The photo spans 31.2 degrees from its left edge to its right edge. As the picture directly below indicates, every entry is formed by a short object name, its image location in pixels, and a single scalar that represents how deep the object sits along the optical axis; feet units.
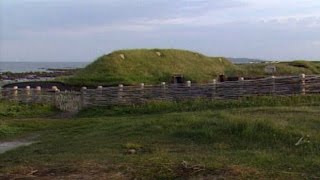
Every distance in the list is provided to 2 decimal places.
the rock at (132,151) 35.42
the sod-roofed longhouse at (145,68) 106.32
